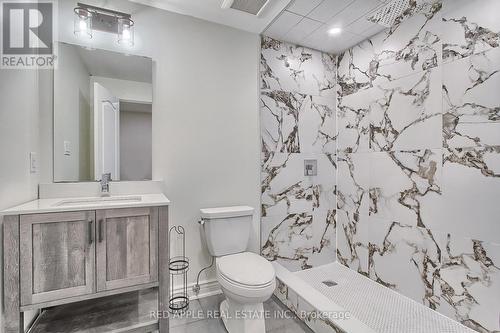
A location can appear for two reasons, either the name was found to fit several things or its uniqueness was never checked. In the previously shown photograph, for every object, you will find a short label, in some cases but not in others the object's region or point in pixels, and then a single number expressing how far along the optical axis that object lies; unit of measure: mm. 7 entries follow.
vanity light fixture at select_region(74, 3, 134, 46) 1725
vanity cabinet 1201
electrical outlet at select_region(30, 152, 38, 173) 1523
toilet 1486
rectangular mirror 1730
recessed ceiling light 2260
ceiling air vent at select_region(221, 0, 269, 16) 1854
